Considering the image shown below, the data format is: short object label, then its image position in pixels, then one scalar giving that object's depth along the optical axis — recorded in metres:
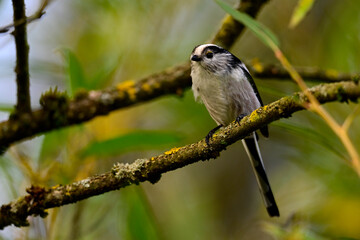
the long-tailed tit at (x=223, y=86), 4.24
